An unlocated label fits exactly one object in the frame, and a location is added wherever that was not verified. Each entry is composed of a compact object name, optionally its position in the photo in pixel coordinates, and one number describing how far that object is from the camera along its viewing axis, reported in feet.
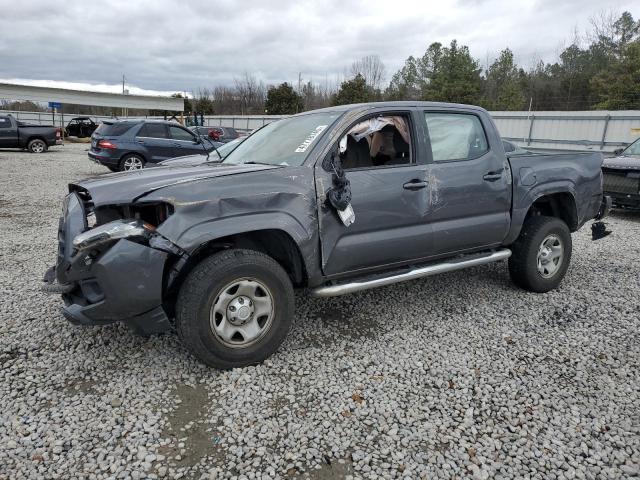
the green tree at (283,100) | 144.56
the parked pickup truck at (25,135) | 64.85
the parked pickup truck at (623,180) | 27.12
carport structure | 110.11
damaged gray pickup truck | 9.49
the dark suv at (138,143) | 41.11
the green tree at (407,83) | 167.69
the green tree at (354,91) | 127.34
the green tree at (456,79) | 136.98
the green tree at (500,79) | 138.81
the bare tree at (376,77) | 185.98
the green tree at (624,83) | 90.68
